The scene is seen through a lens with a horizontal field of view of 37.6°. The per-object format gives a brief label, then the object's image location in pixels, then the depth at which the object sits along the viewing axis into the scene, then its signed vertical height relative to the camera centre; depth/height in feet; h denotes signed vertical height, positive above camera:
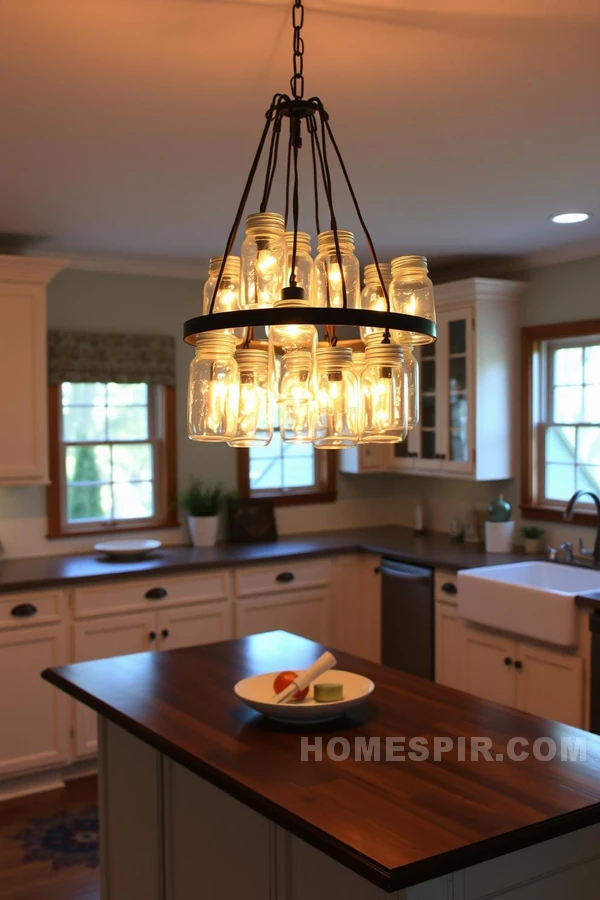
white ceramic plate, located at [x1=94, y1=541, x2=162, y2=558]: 14.63 -2.07
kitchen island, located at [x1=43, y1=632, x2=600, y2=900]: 5.39 -2.52
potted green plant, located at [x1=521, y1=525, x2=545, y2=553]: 15.21 -2.05
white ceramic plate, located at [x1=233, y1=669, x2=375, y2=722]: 7.27 -2.36
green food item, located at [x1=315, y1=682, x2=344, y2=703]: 7.44 -2.29
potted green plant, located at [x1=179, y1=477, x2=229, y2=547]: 16.10 -1.67
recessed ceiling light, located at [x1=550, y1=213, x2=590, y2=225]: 12.34 +2.85
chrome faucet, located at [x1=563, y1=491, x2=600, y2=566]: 13.73 -1.41
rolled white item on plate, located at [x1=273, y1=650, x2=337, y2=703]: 7.44 -2.19
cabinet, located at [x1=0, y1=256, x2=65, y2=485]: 13.46 +0.87
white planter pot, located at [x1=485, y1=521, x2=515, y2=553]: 15.30 -2.01
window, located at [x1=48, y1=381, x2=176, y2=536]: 15.38 -0.58
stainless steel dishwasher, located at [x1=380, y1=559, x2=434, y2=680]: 14.78 -3.40
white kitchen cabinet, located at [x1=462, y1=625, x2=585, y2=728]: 12.00 -3.68
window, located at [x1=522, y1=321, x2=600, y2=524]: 14.85 +0.05
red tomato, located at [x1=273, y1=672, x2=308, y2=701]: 7.50 -2.25
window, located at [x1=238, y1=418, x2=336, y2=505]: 17.40 -1.02
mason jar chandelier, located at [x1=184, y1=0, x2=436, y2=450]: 5.98 +0.49
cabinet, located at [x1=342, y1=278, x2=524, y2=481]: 15.38 +0.75
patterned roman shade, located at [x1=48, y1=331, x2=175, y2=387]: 14.98 +1.18
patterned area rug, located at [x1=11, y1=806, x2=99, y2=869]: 11.19 -5.49
